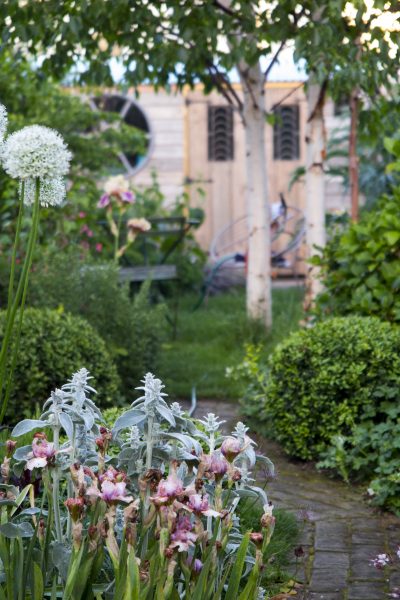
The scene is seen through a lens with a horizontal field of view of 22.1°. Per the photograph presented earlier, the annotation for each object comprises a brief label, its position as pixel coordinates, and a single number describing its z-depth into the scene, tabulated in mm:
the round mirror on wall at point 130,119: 14672
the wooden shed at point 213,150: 14523
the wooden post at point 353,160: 7734
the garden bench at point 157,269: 8934
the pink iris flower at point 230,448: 2455
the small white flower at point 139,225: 8062
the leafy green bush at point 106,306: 6691
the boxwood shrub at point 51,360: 5395
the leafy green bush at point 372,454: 4605
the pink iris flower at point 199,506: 2348
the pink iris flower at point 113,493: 2279
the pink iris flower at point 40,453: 2395
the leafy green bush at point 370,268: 5684
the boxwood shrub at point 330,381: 5113
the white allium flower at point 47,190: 2686
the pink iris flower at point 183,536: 2252
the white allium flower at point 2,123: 2655
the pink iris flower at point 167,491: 2264
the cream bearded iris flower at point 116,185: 8008
